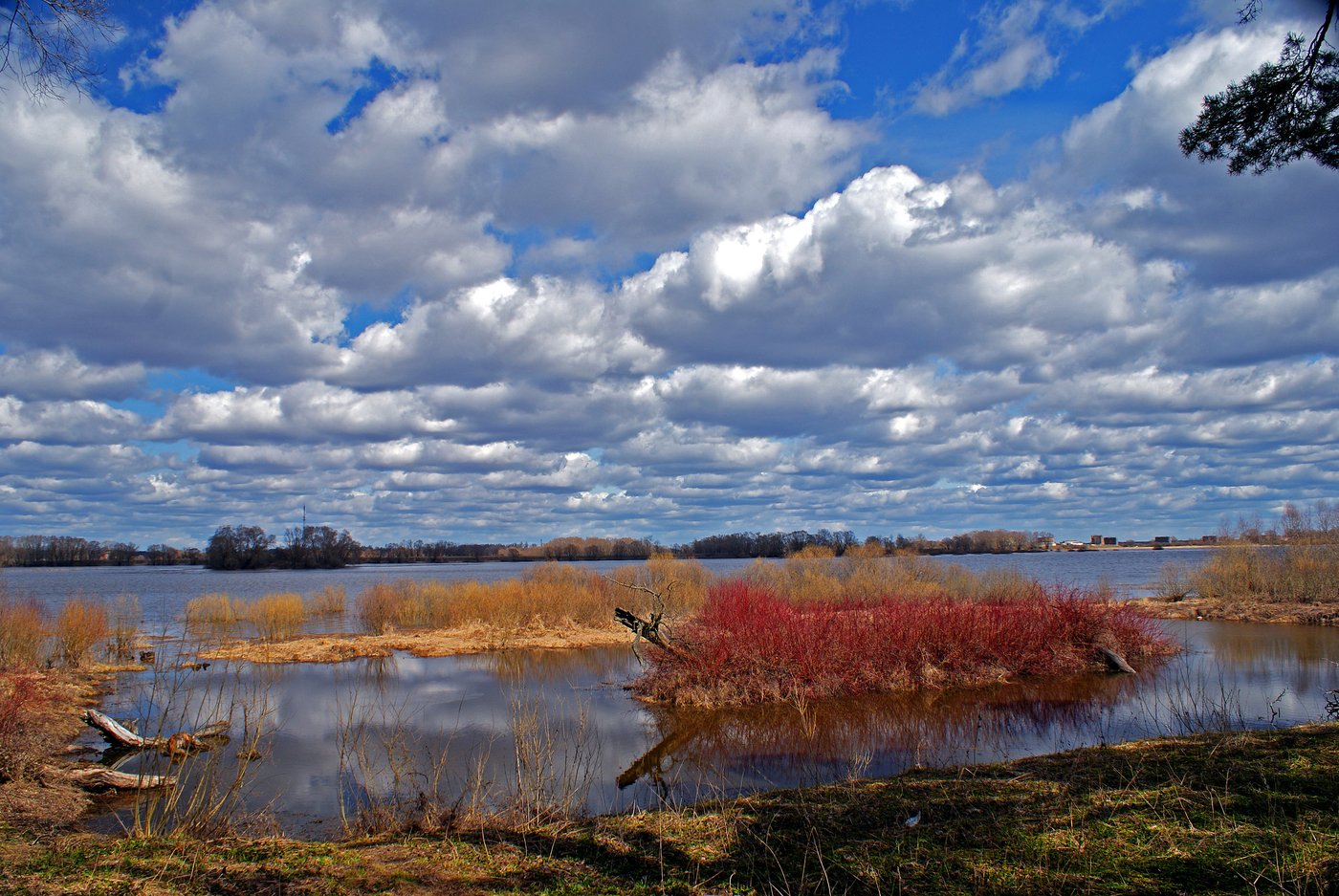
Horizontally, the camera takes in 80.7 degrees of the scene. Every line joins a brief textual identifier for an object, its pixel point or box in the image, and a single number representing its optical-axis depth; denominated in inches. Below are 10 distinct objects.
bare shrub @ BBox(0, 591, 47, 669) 845.8
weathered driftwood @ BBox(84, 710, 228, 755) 550.8
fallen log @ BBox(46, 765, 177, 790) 467.2
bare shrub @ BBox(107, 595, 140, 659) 1053.2
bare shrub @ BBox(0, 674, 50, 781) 442.0
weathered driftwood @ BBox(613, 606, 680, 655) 805.2
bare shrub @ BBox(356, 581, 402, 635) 1424.8
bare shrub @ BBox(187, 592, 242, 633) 1302.9
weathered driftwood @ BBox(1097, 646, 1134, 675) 911.2
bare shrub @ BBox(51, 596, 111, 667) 960.3
